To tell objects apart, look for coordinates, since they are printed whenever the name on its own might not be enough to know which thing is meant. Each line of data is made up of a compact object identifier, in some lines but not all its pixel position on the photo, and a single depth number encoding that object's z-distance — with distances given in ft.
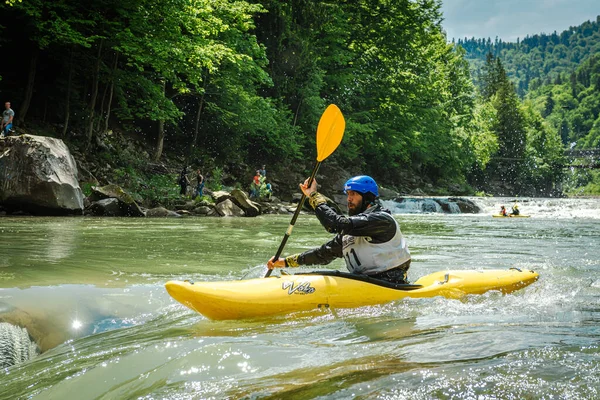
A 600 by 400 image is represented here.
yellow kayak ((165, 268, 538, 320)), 13.29
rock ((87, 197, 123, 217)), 43.78
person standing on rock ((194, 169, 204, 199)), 54.75
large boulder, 39.06
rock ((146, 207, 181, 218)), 46.50
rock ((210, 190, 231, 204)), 52.43
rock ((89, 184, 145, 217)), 44.78
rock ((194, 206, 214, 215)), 50.65
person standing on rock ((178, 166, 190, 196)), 55.67
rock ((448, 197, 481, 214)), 80.18
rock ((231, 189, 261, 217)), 52.26
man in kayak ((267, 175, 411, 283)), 14.69
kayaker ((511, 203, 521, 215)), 65.68
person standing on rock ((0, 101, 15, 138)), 43.37
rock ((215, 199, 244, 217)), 51.31
